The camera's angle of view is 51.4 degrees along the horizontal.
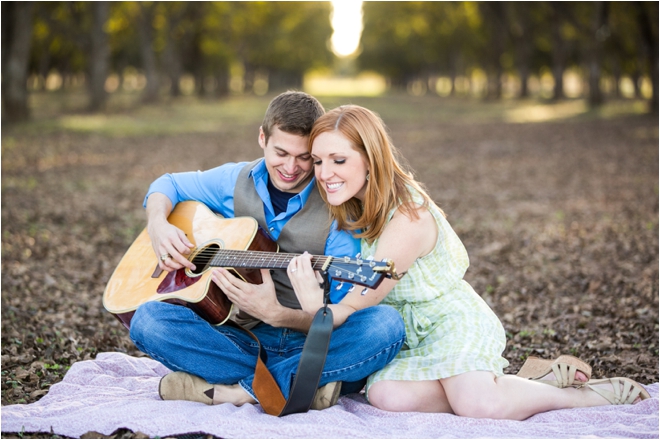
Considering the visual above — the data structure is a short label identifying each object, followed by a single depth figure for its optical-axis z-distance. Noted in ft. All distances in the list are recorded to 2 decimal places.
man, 11.84
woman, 11.52
